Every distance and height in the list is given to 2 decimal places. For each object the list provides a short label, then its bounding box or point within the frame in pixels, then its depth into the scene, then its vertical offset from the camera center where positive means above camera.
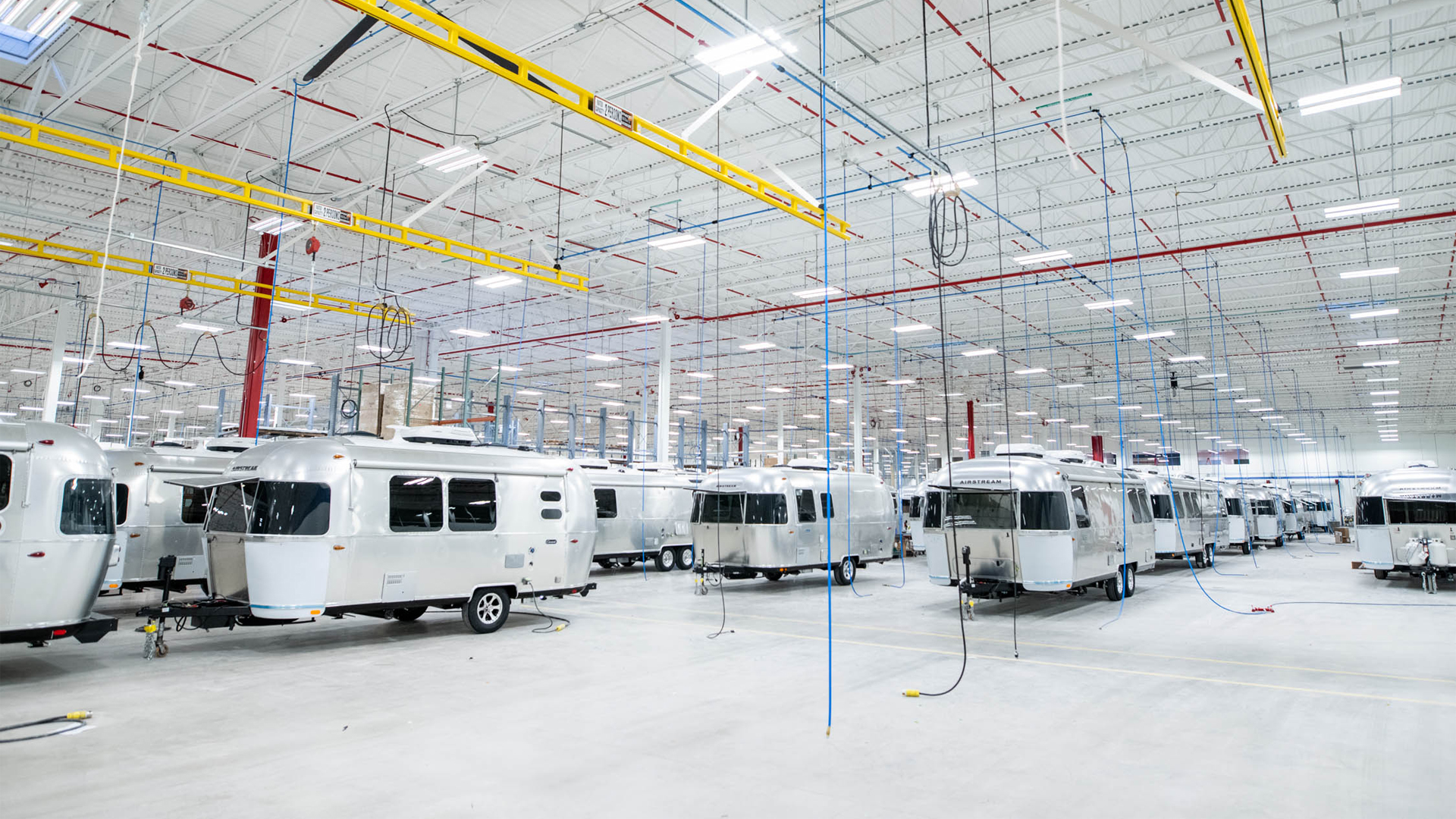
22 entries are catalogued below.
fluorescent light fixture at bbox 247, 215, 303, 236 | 13.09 +4.75
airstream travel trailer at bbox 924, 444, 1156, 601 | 11.67 -0.15
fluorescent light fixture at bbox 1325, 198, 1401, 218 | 12.57 +5.01
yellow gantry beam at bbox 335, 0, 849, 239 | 7.77 +4.95
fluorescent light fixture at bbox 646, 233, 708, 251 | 14.07 +4.88
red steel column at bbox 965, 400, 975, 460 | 35.59 +4.25
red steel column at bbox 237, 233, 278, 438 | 16.88 +3.31
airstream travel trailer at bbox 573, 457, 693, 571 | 18.48 -0.09
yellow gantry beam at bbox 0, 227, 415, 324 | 14.31 +4.63
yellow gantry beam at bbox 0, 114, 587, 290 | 10.62 +4.95
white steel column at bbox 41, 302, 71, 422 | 18.36 +3.60
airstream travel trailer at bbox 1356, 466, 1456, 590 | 14.50 +0.02
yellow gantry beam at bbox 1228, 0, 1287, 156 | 7.65 +4.91
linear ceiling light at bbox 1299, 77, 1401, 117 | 9.07 +4.99
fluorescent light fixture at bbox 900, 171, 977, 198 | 10.28 +4.72
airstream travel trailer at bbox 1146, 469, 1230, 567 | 18.16 +0.01
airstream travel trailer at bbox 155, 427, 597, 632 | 8.80 -0.27
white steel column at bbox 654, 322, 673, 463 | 23.03 +3.69
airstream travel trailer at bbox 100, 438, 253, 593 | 11.36 -0.15
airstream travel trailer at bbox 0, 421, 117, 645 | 7.23 -0.30
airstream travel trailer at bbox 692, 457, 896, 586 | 15.02 -0.19
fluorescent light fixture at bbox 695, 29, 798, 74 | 8.45 +5.04
